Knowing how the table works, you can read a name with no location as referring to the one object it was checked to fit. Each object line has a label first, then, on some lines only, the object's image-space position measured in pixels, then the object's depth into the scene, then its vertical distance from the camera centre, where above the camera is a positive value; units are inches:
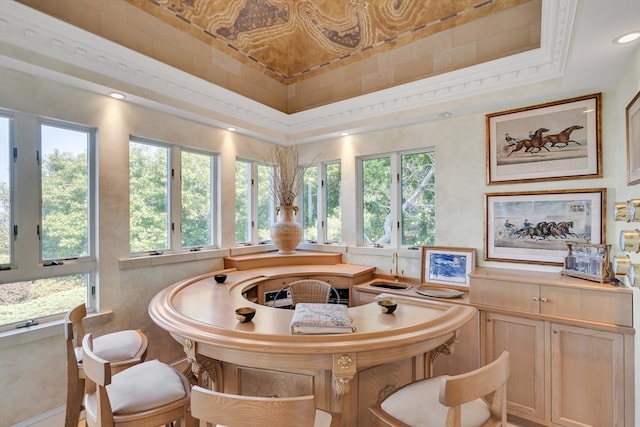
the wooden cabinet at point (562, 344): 79.6 -38.8
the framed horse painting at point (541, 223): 97.4 -4.1
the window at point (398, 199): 136.1 +6.2
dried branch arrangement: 170.4 +25.1
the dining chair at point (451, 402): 41.0 -33.9
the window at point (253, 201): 156.9 +6.1
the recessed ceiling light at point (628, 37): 64.1 +37.9
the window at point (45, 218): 85.8 -1.6
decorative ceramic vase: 154.3 -9.6
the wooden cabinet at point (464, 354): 101.1 -48.7
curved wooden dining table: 53.4 -24.5
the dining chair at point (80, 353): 68.4 -35.4
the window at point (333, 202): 163.6 +5.5
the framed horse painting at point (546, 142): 97.7 +24.4
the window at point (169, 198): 115.3 +6.4
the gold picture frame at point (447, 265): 119.1 -22.0
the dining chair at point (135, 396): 50.1 -34.6
